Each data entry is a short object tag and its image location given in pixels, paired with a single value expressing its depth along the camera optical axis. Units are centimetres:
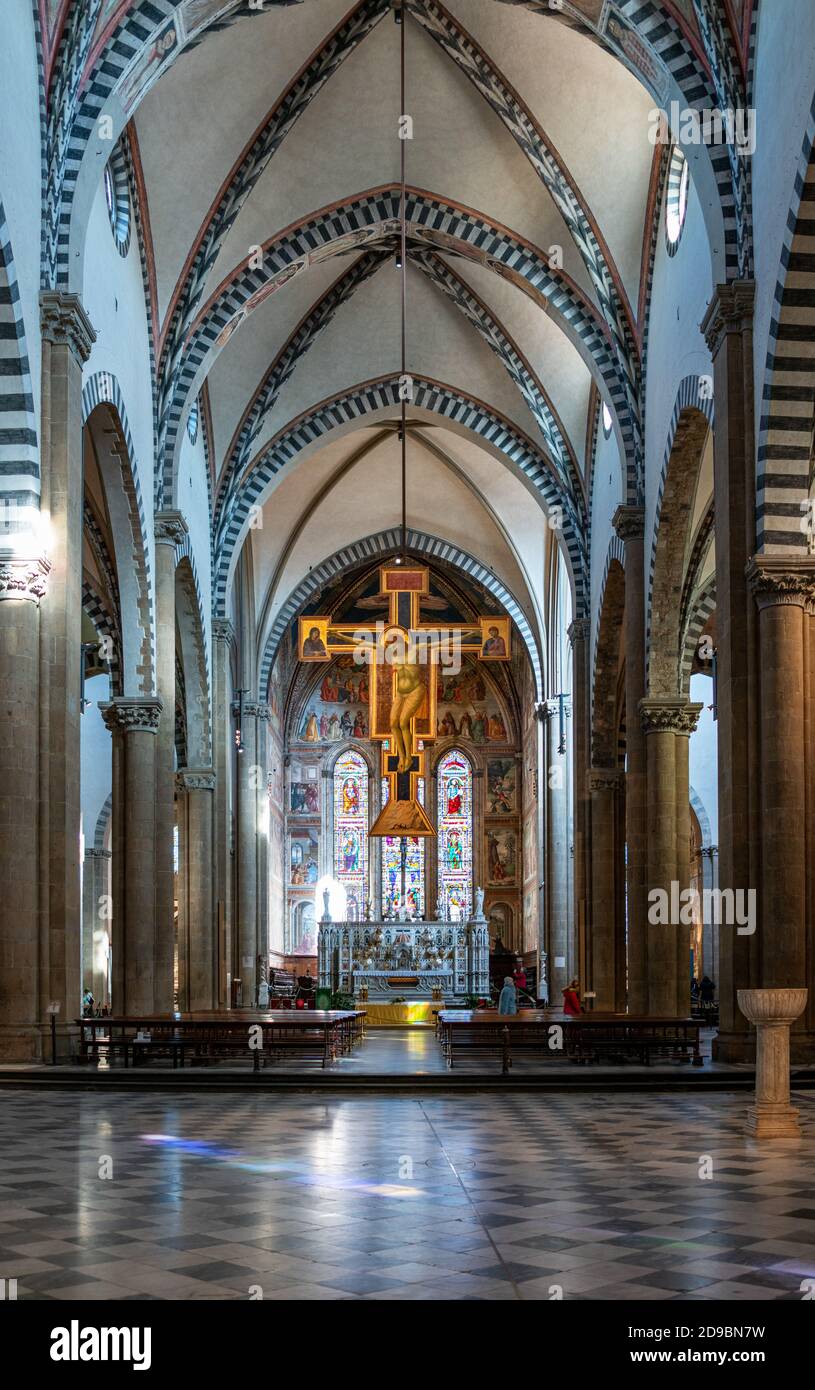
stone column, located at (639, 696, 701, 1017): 2116
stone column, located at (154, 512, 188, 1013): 2180
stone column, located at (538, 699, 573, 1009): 3491
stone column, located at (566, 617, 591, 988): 2780
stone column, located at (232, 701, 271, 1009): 3375
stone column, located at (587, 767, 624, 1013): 2692
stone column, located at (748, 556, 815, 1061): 1430
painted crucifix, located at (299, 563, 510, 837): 2597
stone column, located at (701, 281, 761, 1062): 1488
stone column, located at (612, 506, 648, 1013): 2183
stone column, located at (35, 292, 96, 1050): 1516
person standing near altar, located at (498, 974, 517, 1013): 2241
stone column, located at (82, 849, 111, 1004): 3656
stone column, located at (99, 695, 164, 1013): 2109
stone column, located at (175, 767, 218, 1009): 2723
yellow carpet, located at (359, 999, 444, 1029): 3353
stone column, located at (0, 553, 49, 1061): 1477
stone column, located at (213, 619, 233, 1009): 2905
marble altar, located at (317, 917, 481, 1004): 3803
